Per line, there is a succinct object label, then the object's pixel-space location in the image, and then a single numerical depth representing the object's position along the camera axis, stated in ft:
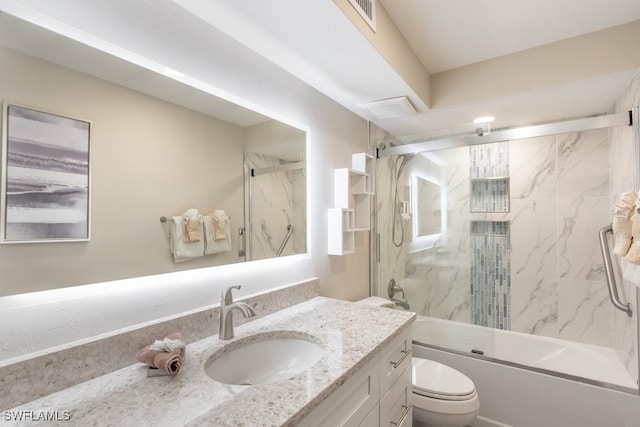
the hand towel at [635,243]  4.61
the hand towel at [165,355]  2.84
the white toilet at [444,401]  5.29
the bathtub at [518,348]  6.96
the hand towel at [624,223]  4.92
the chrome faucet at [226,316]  3.78
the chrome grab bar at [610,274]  5.87
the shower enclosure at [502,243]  7.69
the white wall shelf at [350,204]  6.30
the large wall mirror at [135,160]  2.68
